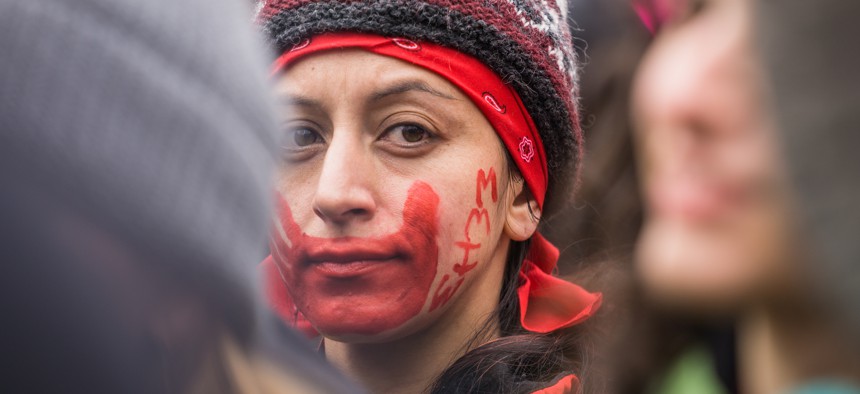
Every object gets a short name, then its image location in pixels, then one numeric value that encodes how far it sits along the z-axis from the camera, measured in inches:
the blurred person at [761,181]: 50.9
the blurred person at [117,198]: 52.1
